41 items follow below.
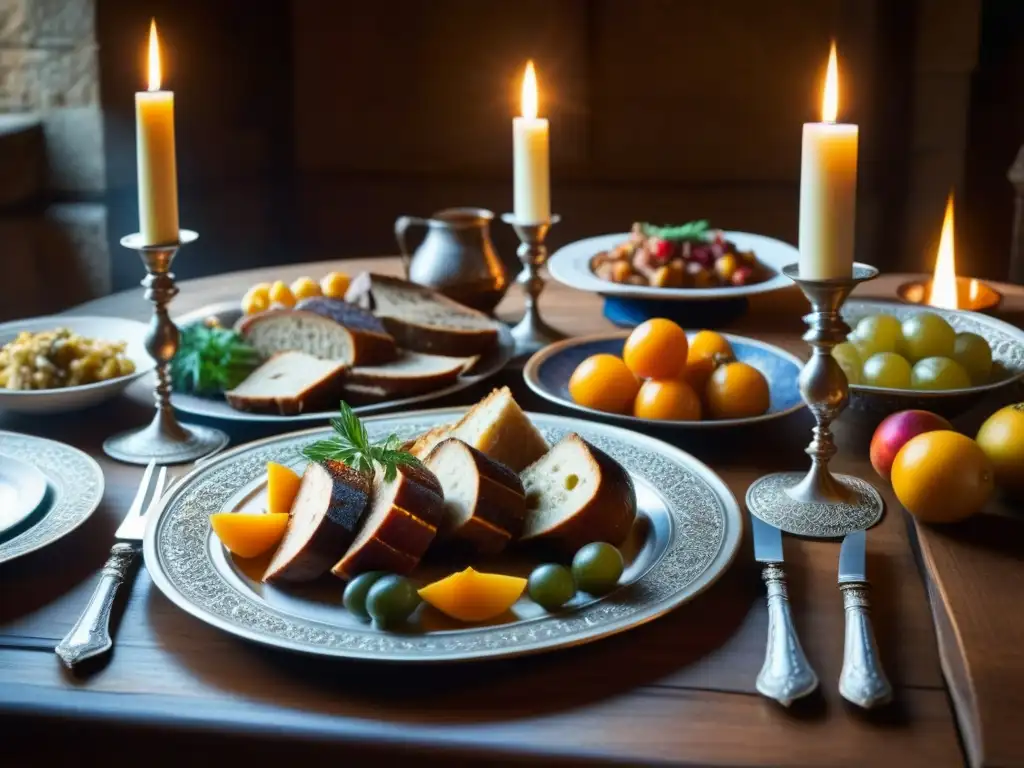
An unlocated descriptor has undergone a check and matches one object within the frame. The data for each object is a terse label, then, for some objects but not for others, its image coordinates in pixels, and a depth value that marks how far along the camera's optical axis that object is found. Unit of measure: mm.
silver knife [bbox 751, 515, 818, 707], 775
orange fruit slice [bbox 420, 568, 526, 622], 857
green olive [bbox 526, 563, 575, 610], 869
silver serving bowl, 1233
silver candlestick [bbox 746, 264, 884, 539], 1035
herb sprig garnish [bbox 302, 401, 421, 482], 970
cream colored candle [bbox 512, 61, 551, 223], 1780
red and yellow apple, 1123
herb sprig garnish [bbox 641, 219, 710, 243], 2035
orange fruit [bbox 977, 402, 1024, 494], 1028
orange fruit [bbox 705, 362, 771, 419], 1308
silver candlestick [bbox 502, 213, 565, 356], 1789
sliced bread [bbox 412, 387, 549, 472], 1110
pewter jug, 1836
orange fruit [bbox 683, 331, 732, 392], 1367
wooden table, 740
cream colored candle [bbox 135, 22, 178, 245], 1225
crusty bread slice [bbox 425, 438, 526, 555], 957
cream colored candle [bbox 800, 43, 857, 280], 1017
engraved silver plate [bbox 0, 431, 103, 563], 993
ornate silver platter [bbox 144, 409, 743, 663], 822
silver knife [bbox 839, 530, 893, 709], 767
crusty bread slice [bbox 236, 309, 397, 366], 1532
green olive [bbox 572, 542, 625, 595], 891
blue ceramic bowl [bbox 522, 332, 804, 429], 1388
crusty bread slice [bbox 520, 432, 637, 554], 967
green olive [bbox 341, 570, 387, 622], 870
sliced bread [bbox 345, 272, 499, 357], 1605
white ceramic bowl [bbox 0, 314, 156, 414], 1348
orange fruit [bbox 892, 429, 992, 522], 983
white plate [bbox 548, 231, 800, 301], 1773
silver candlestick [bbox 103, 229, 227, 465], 1255
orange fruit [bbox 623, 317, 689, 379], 1320
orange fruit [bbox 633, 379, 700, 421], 1290
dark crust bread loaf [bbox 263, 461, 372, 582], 919
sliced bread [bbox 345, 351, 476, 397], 1461
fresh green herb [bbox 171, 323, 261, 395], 1457
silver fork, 841
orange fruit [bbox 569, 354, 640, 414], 1338
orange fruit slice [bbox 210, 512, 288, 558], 965
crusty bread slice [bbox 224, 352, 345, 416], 1394
